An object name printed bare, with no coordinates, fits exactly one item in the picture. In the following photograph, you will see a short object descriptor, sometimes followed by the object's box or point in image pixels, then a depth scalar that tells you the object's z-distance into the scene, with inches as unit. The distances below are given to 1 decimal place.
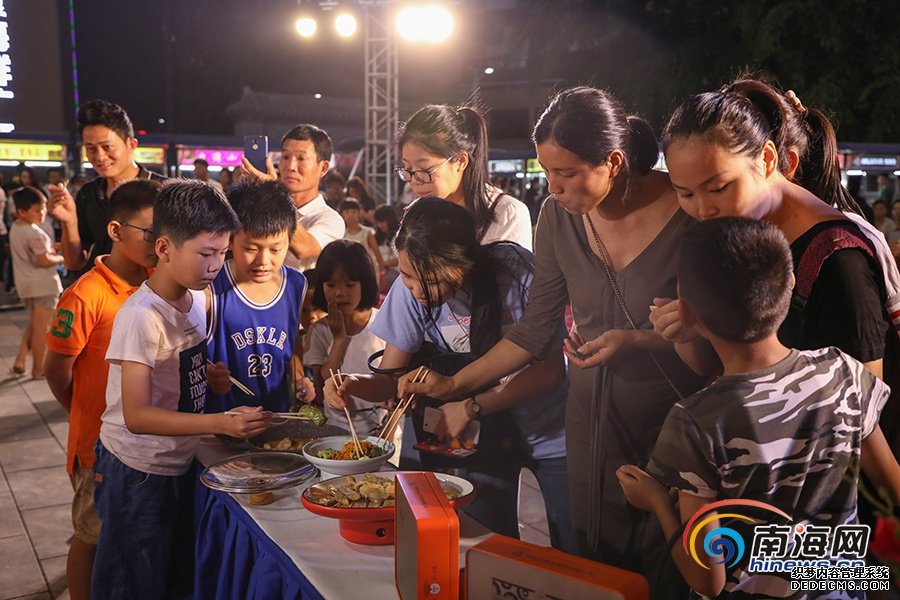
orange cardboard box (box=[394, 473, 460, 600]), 44.6
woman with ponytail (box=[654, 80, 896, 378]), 42.4
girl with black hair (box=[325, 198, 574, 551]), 74.0
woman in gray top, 57.7
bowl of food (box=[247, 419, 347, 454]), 78.6
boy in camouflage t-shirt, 41.8
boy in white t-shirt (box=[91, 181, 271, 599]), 70.1
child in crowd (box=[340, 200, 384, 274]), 195.3
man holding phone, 112.0
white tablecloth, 52.2
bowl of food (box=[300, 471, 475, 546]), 56.9
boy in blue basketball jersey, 82.7
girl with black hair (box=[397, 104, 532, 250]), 79.5
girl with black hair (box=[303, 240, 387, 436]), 102.0
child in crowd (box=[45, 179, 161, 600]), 84.1
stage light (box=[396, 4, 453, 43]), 268.7
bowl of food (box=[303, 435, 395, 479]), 66.6
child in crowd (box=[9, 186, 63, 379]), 225.3
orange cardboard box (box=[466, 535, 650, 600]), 41.0
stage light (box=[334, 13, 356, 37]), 319.6
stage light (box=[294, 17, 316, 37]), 327.0
